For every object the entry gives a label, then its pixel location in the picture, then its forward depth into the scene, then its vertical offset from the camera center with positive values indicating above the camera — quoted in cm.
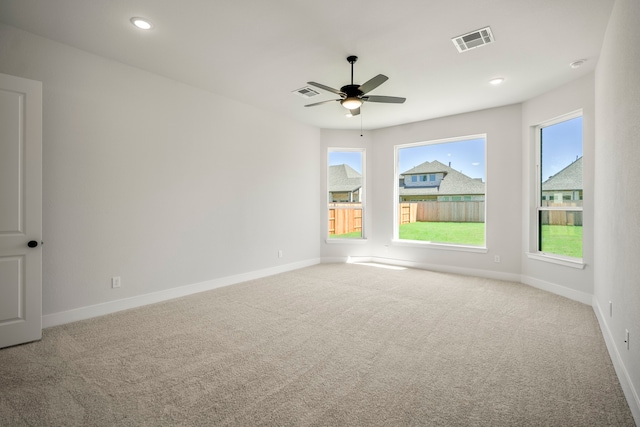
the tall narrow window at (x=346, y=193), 689 +42
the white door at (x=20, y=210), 270 +0
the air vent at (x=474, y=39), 299 +172
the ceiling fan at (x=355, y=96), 338 +130
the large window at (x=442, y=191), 580 +42
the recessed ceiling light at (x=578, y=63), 353 +173
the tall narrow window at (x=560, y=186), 425 +37
